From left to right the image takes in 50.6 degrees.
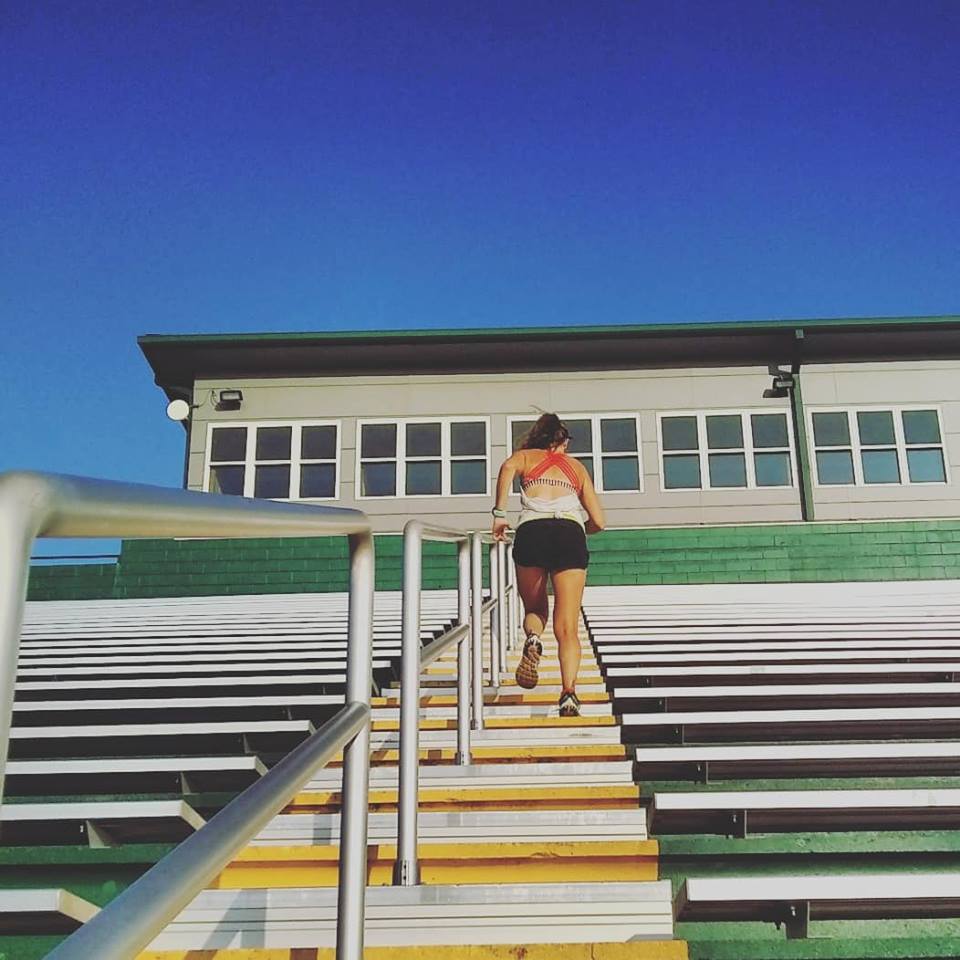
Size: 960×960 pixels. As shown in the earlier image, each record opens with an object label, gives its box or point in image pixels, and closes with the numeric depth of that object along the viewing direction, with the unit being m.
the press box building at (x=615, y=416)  14.77
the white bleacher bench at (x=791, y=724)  4.16
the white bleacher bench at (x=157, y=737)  4.35
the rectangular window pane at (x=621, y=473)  14.98
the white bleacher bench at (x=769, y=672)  5.09
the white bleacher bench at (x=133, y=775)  3.85
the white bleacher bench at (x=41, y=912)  2.53
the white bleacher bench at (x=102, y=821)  3.36
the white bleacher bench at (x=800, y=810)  3.26
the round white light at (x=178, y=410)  14.60
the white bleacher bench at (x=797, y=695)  4.60
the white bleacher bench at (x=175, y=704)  4.82
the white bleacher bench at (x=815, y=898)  2.60
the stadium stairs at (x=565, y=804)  2.66
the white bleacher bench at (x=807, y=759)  3.74
